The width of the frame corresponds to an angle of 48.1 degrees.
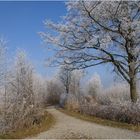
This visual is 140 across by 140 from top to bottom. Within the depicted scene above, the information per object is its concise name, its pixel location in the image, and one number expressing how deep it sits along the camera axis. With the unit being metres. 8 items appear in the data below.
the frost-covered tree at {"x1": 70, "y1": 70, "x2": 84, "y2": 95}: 26.69
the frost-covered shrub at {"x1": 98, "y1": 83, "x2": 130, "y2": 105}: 23.05
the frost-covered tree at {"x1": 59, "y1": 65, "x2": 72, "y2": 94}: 26.66
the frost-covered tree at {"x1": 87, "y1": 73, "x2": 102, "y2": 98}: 30.09
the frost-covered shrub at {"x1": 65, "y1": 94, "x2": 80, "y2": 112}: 13.86
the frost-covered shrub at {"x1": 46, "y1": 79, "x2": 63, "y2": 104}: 24.94
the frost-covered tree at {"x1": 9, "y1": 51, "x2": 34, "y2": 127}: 7.67
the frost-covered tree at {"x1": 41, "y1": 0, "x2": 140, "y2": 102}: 9.81
